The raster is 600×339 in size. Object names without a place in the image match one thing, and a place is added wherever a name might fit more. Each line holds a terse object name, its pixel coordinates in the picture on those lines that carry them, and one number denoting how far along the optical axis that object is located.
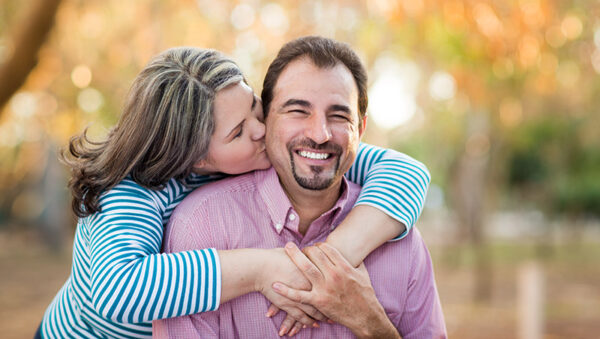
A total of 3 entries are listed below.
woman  2.01
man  2.29
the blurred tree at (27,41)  4.98
